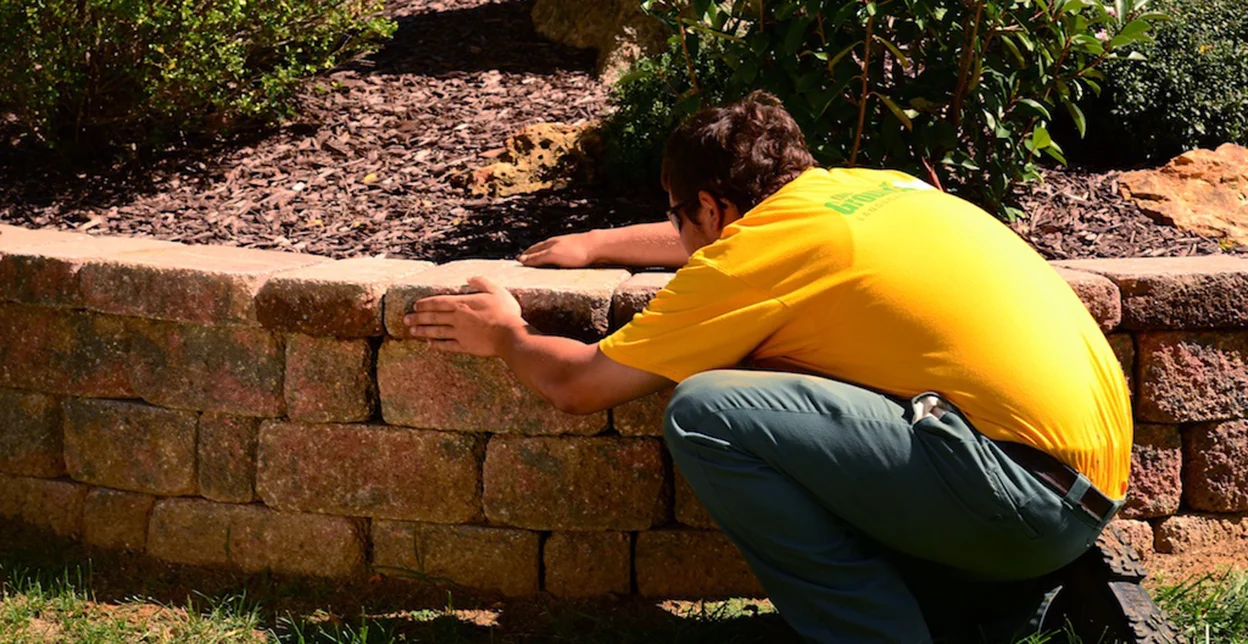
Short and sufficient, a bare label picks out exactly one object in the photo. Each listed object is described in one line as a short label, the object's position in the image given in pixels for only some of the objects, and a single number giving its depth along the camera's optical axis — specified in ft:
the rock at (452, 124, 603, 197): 16.81
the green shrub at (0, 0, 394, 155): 17.01
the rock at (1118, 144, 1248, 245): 15.29
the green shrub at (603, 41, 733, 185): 15.78
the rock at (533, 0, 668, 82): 19.95
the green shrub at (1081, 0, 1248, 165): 16.56
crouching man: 8.59
